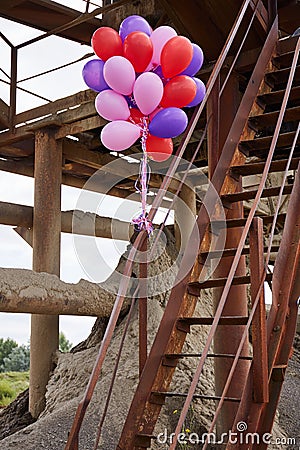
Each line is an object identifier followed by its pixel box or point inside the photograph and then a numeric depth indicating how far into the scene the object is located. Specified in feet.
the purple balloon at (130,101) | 14.95
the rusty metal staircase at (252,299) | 10.89
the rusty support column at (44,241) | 22.86
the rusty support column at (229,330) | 16.63
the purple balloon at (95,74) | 14.67
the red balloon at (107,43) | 14.67
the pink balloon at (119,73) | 14.01
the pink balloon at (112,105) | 14.51
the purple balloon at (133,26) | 15.05
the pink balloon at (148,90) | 14.19
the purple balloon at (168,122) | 14.64
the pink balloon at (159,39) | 14.98
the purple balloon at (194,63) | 15.03
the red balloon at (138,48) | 14.33
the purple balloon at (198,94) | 15.48
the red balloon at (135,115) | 15.06
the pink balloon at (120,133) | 14.48
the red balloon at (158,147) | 15.48
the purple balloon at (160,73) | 15.11
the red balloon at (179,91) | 14.74
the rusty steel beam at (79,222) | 24.88
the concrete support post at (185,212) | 28.32
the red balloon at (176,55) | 14.32
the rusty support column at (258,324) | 10.86
